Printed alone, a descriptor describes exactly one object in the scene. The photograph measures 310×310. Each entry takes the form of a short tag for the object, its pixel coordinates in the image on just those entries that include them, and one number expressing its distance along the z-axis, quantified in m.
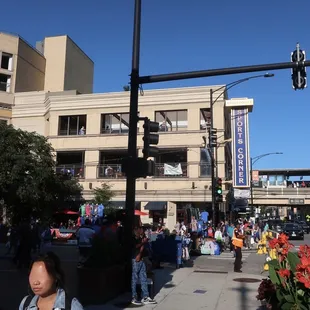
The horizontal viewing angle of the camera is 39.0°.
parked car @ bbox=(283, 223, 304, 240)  41.03
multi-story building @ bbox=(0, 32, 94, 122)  47.28
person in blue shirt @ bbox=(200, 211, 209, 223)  29.33
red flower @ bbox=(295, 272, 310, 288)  5.66
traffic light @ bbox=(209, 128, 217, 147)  23.06
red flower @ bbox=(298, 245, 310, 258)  6.13
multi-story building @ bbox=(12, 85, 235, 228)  37.53
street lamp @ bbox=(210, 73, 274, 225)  16.42
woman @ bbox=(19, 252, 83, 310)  3.38
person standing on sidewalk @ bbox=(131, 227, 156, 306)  9.41
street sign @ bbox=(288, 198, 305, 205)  70.25
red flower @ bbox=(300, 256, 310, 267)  5.76
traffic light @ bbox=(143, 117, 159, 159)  11.30
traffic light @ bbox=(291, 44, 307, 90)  11.00
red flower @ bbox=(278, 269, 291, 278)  6.38
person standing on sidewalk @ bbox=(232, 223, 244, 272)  15.25
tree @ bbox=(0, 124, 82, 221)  32.62
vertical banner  40.07
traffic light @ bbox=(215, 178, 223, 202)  24.27
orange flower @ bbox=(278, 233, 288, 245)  7.25
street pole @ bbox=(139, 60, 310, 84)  11.02
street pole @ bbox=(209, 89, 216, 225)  23.97
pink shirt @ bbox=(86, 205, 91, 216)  33.31
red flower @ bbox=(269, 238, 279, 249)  7.31
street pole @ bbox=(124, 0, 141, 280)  10.65
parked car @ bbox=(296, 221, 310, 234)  63.24
